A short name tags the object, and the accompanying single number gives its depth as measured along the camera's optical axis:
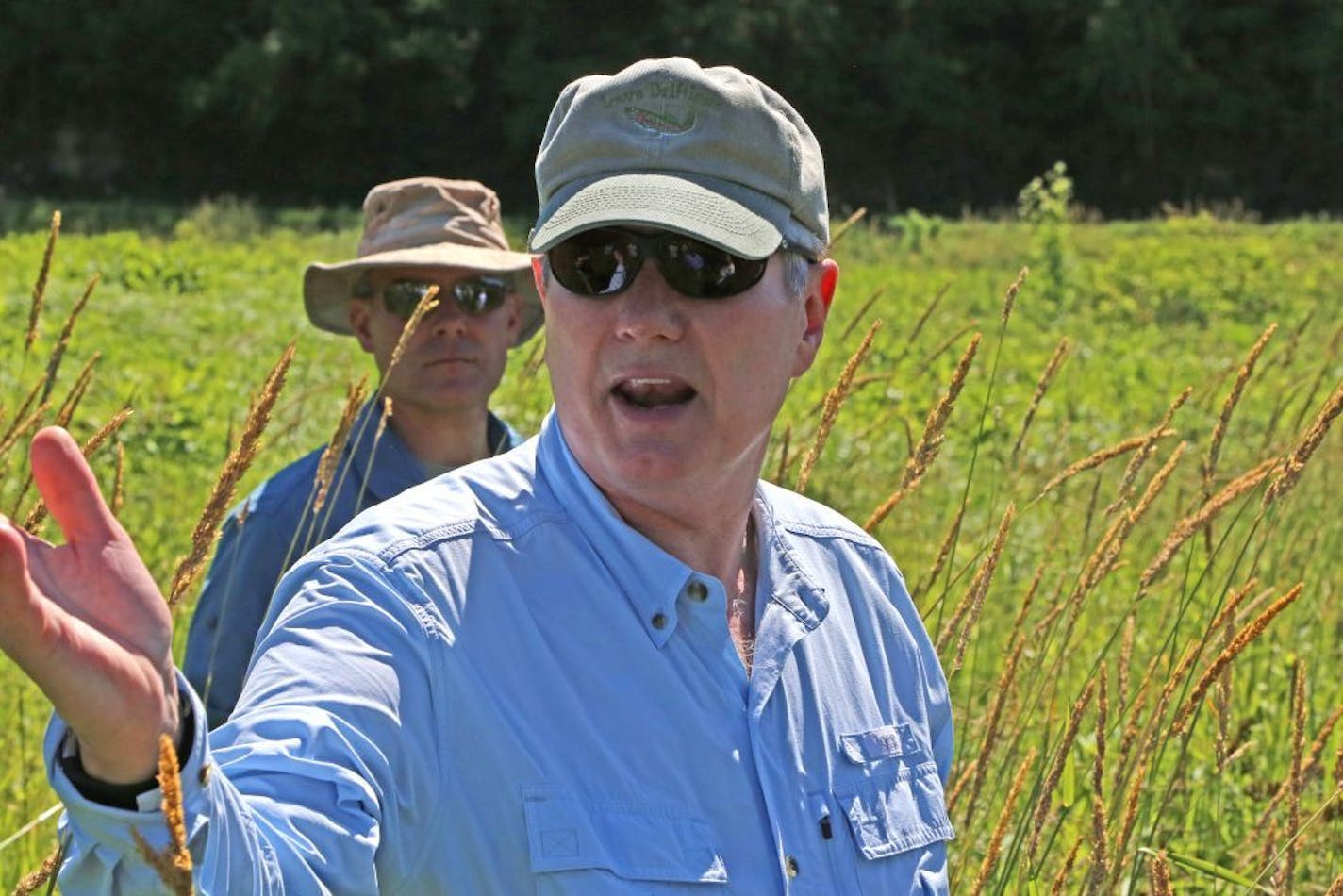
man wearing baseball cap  3.34
